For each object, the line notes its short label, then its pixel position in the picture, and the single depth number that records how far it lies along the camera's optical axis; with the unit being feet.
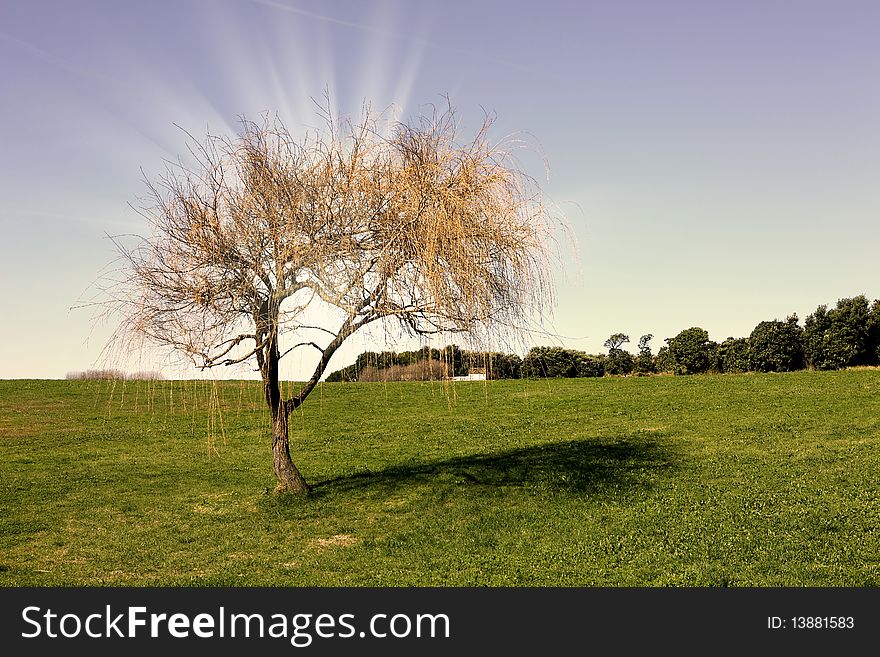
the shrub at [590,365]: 111.75
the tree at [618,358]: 110.83
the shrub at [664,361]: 107.01
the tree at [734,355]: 101.19
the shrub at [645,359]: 108.78
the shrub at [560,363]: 108.68
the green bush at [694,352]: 104.01
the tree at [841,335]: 93.91
